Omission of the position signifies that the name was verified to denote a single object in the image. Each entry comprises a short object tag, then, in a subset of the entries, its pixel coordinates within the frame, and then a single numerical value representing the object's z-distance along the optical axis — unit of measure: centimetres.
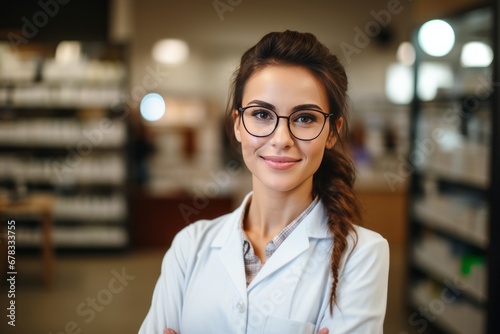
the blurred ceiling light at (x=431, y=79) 451
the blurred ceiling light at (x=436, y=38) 437
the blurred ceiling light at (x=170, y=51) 919
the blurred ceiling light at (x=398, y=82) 952
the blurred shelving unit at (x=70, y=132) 667
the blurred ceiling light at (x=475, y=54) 388
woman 141
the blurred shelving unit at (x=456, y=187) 337
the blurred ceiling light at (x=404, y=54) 941
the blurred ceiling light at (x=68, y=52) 662
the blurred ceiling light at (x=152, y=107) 953
